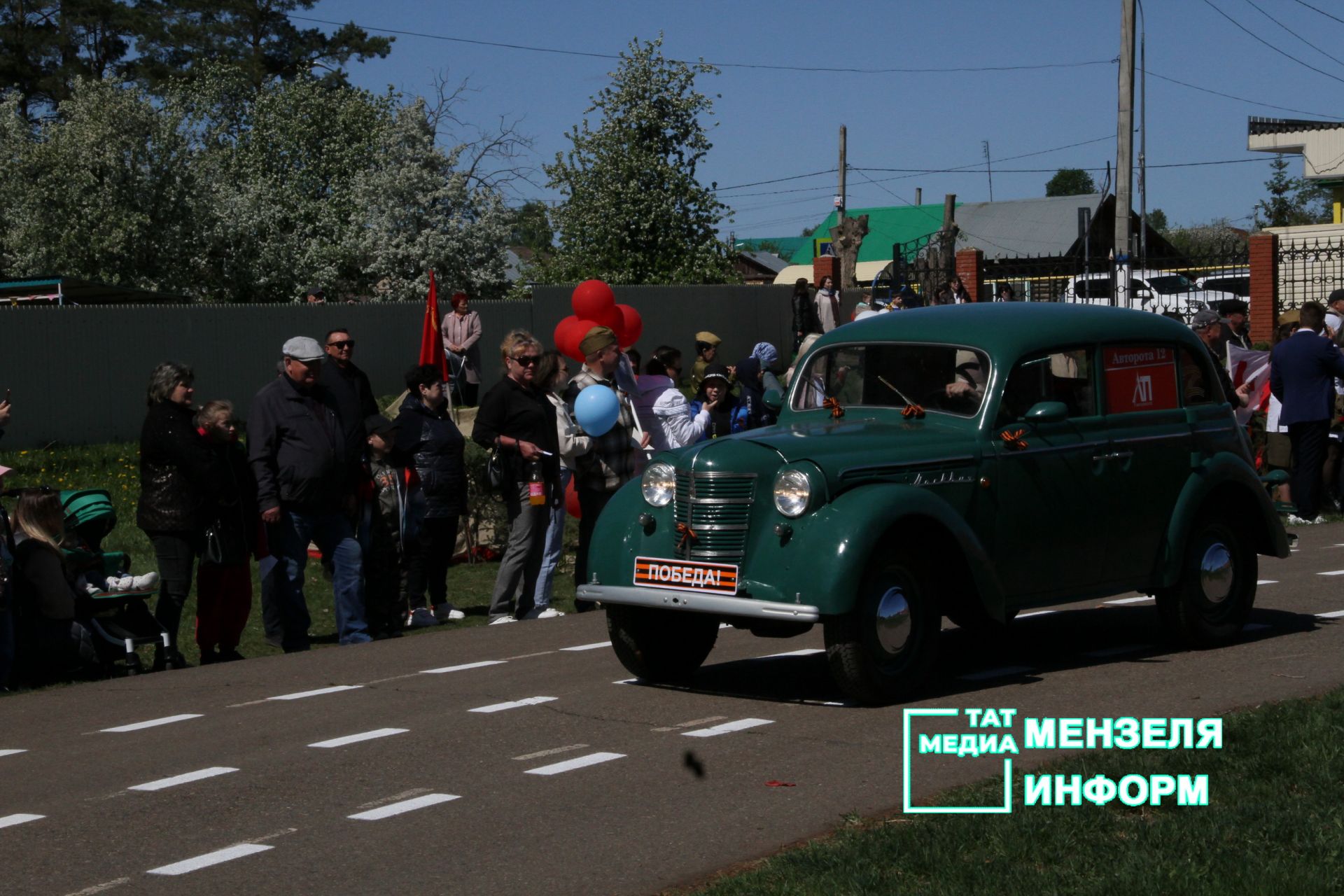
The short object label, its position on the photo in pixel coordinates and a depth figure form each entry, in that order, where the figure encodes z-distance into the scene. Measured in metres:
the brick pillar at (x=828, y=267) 36.59
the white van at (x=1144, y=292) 26.17
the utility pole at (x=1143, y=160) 34.30
